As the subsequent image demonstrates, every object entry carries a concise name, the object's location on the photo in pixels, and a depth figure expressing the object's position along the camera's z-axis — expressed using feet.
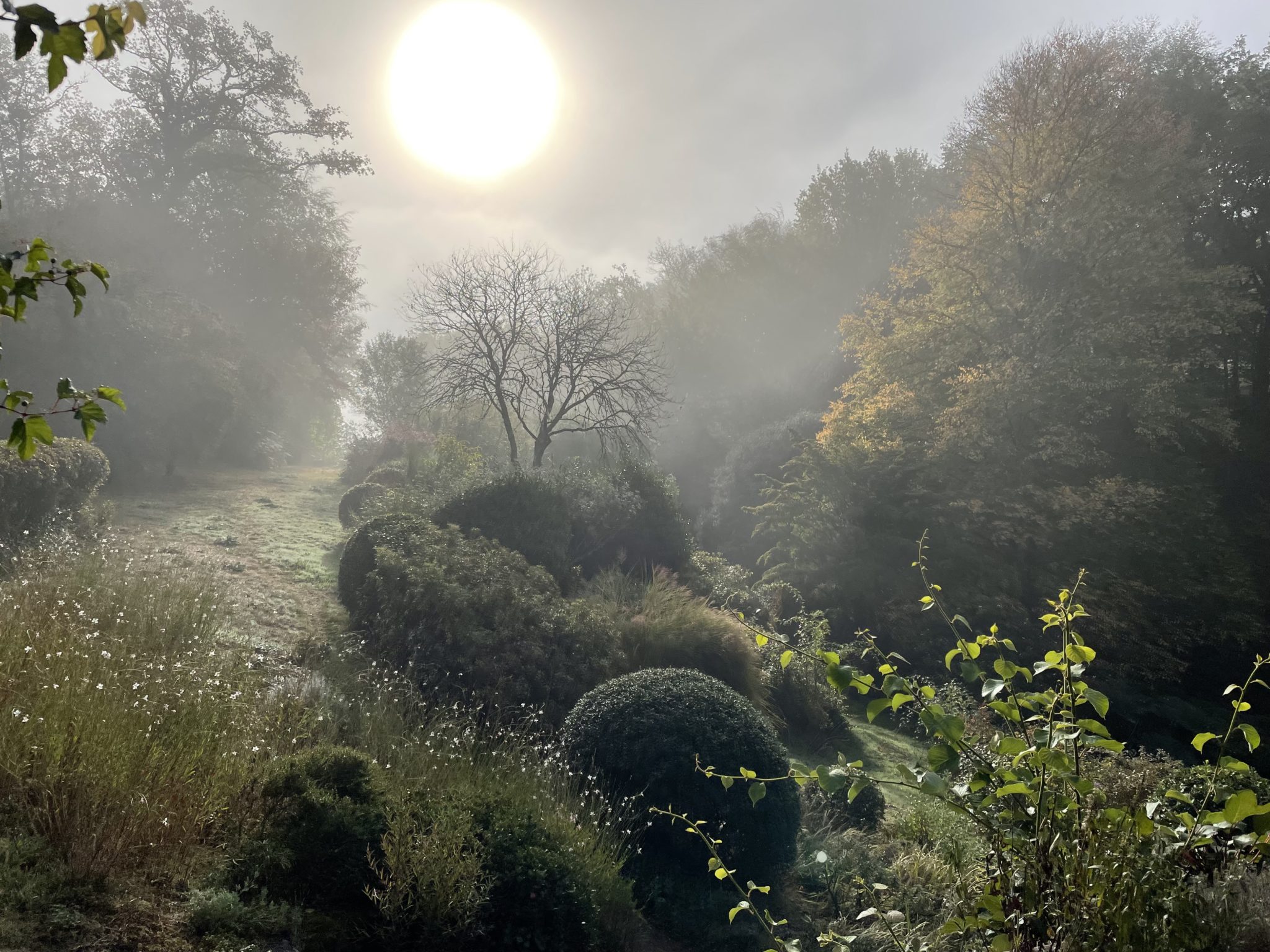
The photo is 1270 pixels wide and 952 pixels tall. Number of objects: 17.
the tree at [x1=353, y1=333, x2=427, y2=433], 104.88
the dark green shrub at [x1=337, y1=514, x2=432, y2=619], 32.14
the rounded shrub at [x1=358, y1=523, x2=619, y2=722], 24.09
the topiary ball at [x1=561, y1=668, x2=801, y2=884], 17.22
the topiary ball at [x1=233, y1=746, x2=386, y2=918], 11.78
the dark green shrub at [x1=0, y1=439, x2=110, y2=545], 27.55
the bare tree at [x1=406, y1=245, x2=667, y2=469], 59.67
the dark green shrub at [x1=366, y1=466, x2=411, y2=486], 67.31
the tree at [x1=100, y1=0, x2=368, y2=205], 73.97
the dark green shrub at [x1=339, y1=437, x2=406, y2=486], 85.10
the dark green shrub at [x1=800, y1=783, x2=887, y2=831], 21.89
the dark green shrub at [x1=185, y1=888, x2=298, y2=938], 10.08
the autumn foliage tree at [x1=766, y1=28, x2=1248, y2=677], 42.29
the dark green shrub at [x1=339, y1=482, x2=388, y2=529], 56.39
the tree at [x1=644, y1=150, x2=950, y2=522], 95.20
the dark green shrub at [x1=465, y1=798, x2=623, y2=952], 12.21
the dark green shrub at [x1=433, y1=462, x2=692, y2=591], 41.32
